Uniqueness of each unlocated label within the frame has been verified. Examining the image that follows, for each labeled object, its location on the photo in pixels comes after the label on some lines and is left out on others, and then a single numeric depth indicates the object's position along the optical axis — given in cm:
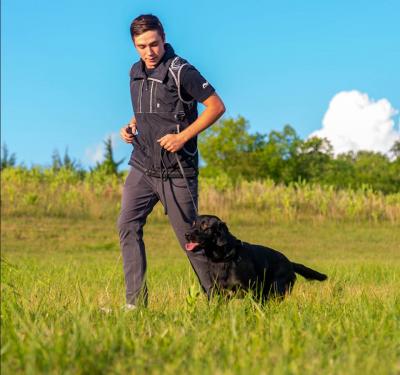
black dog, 631
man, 610
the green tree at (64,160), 4153
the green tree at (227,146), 5284
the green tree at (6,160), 4505
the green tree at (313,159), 4878
